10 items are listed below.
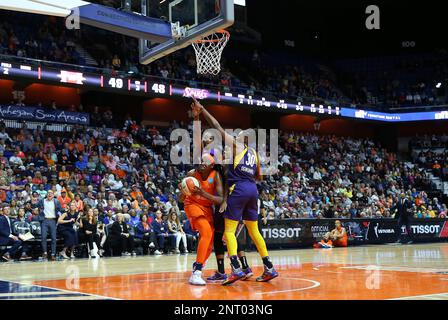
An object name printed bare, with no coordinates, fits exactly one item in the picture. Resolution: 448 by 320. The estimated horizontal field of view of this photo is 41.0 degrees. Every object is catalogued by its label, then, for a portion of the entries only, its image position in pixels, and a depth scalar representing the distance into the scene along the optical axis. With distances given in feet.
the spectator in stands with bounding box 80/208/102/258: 53.93
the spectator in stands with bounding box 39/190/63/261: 50.96
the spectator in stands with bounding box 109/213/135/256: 56.80
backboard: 36.14
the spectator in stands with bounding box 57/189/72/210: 55.87
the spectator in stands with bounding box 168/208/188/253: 61.00
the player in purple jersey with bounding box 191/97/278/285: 28.48
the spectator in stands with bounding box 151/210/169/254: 60.34
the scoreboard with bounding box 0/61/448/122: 73.41
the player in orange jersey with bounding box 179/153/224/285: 28.02
